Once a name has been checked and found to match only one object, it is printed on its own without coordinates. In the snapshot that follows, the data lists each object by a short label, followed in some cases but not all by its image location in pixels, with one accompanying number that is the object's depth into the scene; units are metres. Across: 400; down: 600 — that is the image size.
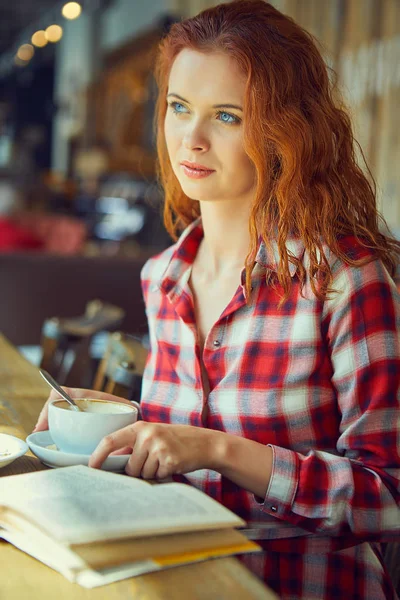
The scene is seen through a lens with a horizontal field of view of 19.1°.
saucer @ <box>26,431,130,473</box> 1.34
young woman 1.42
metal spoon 1.42
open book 1.11
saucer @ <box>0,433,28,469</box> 1.35
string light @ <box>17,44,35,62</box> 9.14
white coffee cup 1.35
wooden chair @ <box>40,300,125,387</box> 2.21
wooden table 1.10
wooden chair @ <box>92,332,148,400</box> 1.81
